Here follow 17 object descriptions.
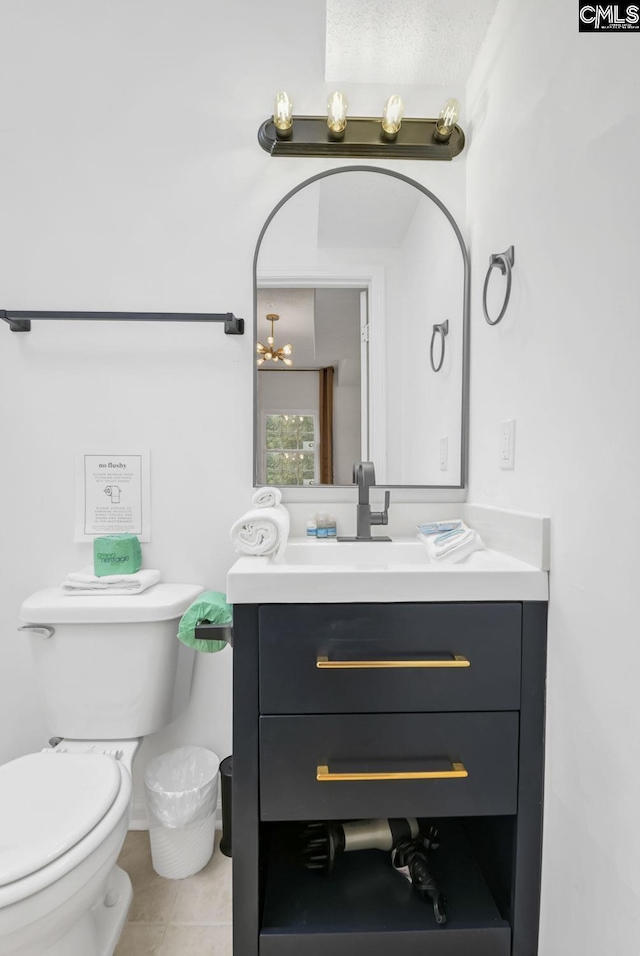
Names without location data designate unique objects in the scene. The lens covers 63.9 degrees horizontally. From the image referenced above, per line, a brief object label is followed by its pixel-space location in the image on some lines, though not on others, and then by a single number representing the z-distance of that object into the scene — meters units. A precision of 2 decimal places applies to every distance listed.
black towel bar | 1.48
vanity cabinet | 1.01
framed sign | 1.56
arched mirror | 1.54
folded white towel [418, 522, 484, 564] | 1.24
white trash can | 1.37
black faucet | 1.42
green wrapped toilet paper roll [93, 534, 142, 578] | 1.48
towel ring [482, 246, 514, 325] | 1.24
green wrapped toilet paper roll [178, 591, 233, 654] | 1.25
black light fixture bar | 1.52
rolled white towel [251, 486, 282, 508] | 1.48
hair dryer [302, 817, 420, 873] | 1.21
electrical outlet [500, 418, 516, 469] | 1.22
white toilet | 0.88
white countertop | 1.01
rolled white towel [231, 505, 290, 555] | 1.23
